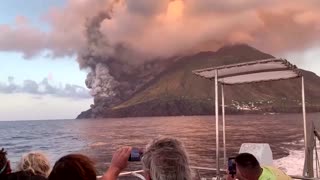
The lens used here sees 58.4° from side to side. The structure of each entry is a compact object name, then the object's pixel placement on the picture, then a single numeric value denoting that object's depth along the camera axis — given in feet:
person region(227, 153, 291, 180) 8.07
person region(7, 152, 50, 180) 6.62
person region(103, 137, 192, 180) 4.35
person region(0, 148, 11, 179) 6.03
